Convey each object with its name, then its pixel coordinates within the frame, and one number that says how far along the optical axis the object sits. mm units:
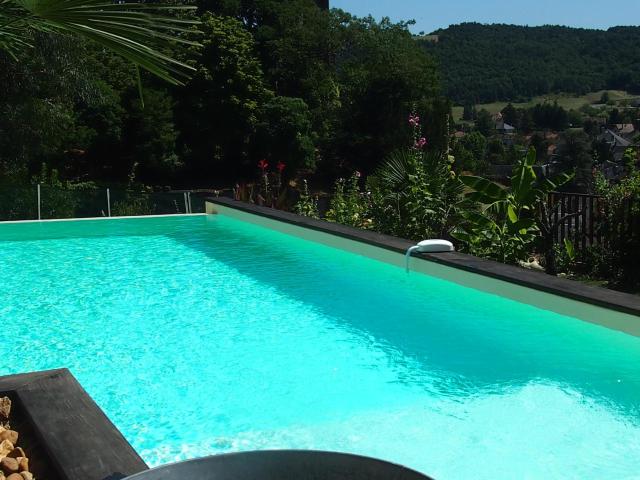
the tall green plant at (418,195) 8023
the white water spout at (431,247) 6648
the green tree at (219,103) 31438
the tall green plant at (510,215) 6883
